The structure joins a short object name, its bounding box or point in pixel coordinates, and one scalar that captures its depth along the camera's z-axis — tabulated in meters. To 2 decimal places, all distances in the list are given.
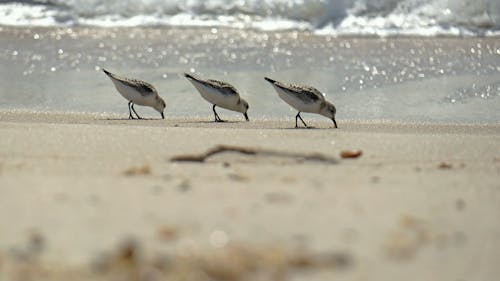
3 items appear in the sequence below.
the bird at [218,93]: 20.62
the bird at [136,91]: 21.05
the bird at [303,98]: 19.86
